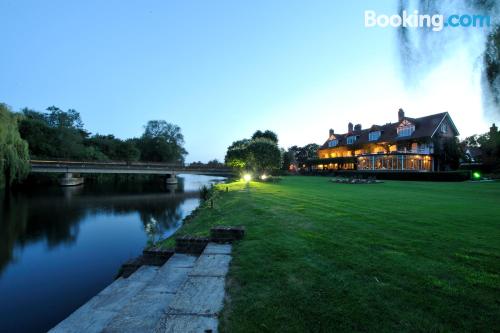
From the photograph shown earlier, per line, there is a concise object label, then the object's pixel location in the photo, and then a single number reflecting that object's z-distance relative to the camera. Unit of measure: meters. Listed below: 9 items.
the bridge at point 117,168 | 42.78
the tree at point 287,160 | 72.81
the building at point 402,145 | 41.62
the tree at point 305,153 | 81.97
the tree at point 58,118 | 70.76
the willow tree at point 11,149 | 23.94
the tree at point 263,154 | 34.84
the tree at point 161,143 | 86.00
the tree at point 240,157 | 36.06
